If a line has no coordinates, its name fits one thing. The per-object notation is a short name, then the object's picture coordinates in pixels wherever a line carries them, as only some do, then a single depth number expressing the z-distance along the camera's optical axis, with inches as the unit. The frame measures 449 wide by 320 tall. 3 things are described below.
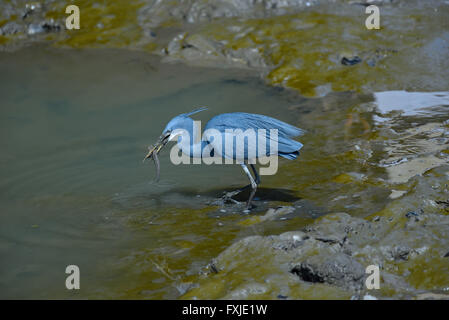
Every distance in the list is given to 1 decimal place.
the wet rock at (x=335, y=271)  143.0
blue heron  215.3
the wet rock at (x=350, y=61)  354.3
